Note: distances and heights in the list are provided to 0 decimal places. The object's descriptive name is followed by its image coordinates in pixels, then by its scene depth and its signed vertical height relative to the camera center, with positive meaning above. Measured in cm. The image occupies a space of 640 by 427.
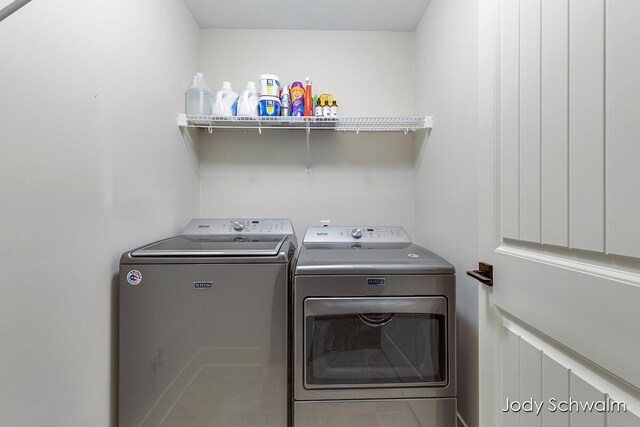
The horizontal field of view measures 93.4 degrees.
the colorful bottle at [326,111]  197 +66
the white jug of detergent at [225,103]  197 +72
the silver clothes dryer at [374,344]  133 -59
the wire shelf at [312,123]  191 +59
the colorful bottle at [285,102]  196 +71
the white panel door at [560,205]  59 +1
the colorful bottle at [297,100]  197 +73
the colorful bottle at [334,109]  197 +67
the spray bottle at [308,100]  199 +74
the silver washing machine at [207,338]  130 -55
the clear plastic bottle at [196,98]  197 +75
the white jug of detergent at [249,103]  194 +71
